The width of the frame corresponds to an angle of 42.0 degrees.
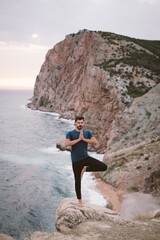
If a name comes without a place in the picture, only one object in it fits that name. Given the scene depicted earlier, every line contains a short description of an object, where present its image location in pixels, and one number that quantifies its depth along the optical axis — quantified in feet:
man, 19.85
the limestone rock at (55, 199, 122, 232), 21.59
